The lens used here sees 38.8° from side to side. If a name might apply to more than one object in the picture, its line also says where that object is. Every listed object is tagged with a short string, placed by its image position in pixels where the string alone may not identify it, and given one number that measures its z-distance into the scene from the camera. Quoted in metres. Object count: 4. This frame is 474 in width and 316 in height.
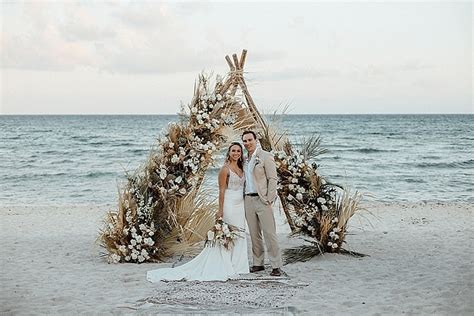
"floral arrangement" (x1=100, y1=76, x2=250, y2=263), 8.79
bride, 8.07
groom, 8.10
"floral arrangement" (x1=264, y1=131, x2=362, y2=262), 9.02
